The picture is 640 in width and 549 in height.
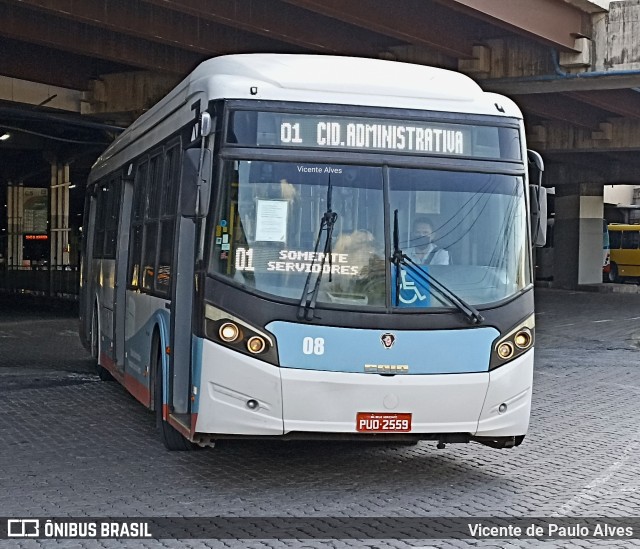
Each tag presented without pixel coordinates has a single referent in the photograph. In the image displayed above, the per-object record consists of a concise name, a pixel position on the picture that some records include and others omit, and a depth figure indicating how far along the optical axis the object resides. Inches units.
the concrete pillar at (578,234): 1839.3
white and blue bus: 326.0
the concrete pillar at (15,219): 2241.6
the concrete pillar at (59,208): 1886.9
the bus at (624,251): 2271.2
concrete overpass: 759.1
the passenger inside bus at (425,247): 336.2
